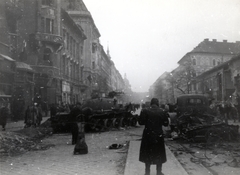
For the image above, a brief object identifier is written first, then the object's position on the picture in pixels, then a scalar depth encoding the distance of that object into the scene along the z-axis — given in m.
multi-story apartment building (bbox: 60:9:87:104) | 32.38
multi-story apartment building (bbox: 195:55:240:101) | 29.62
